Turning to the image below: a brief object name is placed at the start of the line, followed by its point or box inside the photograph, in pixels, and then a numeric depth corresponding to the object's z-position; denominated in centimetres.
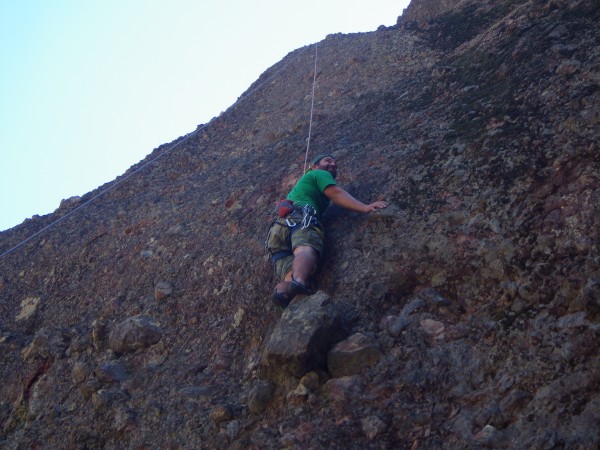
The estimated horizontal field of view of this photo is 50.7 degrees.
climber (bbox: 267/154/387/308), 462
